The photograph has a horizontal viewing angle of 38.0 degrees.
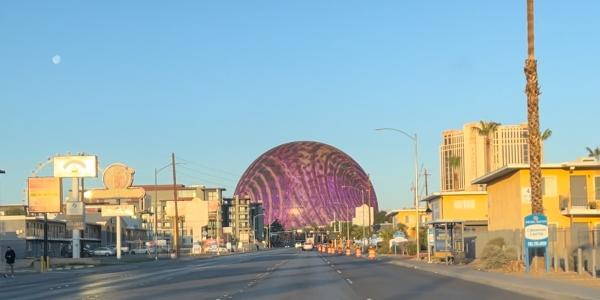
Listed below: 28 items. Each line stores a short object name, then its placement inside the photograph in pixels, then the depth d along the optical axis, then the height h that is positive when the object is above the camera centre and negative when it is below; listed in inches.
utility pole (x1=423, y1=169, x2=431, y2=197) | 5049.2 +137.5
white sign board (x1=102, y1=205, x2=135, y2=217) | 3897.9 -4.3
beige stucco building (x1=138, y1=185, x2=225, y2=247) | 5570.9 -28.1
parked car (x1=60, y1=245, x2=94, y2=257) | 4522.9 -226.7
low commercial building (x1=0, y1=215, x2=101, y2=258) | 4423.5 -134.8
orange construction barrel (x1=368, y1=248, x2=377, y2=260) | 3422.7 -195.8
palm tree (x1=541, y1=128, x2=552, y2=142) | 4172.5 +314.6
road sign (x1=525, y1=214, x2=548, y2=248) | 1598.2 -53.3
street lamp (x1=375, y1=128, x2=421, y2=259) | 2909.0 +1.1
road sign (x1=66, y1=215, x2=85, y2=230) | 3427.7 -48.1
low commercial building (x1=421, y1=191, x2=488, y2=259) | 3299.7 -24.2
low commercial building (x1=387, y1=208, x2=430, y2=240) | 4846.0 -89.6
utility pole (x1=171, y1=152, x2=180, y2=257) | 3946.4 -58.2
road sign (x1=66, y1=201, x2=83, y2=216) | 3412.6 +6.4
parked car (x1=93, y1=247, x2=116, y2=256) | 4810.5 -236.6
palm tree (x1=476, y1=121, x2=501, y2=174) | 4694.9 +397.3
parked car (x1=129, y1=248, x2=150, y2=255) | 5682.1 -285.2
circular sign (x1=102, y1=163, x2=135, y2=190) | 4586.6 +168.9
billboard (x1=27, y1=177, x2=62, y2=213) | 3368.6 +63.4
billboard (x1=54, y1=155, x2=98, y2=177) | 3762.3 +190.0
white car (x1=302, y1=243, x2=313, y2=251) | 6219.5 -295.8
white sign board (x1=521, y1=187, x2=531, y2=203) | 2290.8 +18.9
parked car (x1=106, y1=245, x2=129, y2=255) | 5279.5 -266.0
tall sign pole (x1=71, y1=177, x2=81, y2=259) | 3523.6 -110.1
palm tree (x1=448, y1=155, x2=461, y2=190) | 5413.4 +256.8
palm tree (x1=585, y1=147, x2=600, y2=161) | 5132.9 +277.0
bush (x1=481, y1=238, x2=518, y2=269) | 1841.8 -116.9
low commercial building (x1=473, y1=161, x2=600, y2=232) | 2281.0 +19.9
